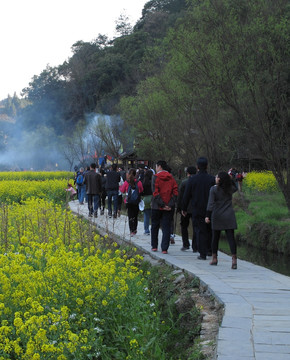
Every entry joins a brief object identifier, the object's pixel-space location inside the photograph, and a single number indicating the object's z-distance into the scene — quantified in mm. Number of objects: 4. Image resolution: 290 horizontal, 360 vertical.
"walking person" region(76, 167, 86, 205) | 23344
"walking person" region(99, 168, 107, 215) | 20972
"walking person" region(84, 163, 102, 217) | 18422
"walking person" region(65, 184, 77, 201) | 24853
